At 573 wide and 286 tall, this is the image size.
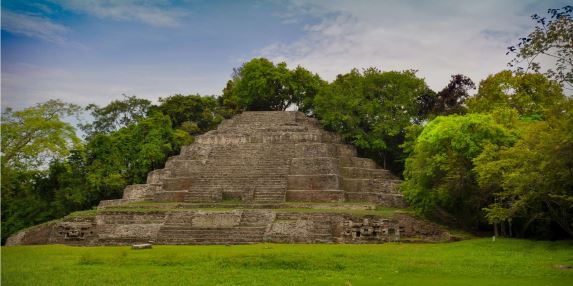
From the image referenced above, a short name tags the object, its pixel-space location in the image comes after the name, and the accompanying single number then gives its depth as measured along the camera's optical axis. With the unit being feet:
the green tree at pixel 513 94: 105.29
